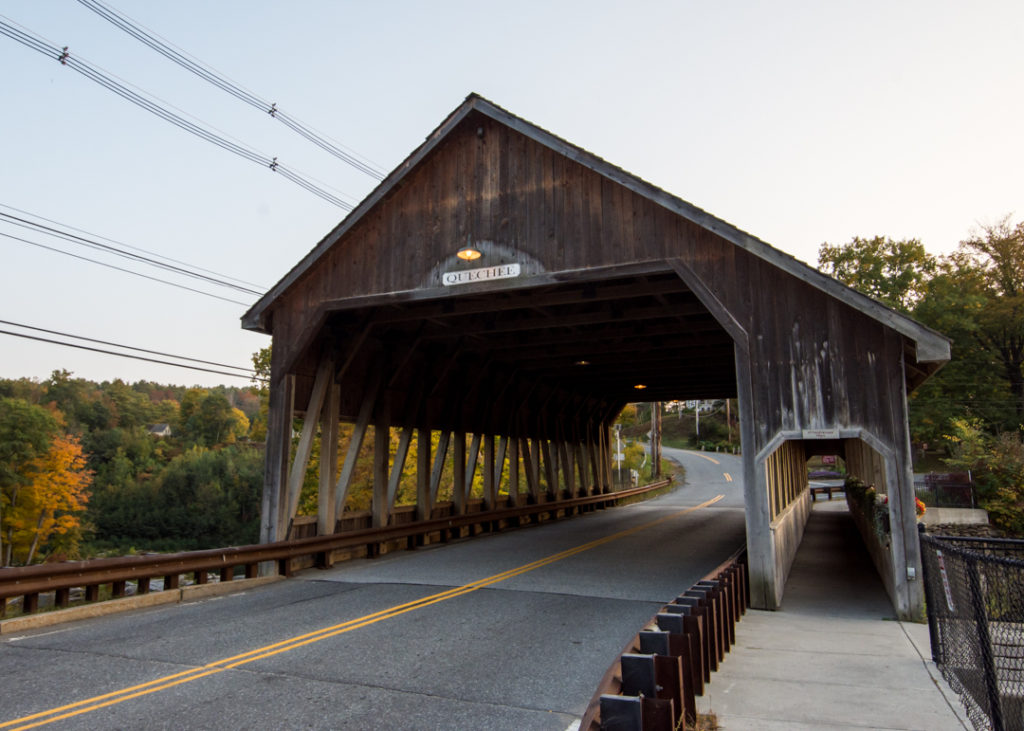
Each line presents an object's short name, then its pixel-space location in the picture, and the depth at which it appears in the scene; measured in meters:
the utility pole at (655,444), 49.12
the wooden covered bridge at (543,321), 9.58
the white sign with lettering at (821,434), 9.36
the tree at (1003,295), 39.06
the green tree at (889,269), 44.94
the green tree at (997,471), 23.08
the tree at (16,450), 49.41
